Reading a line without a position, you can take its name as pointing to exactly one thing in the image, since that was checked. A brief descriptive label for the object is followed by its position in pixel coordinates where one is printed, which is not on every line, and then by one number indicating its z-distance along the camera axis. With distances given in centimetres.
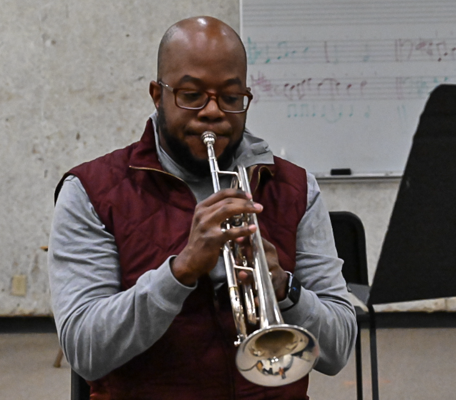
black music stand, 355
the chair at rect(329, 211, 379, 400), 466
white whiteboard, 719
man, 378
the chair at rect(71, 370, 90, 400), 401
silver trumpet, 362
